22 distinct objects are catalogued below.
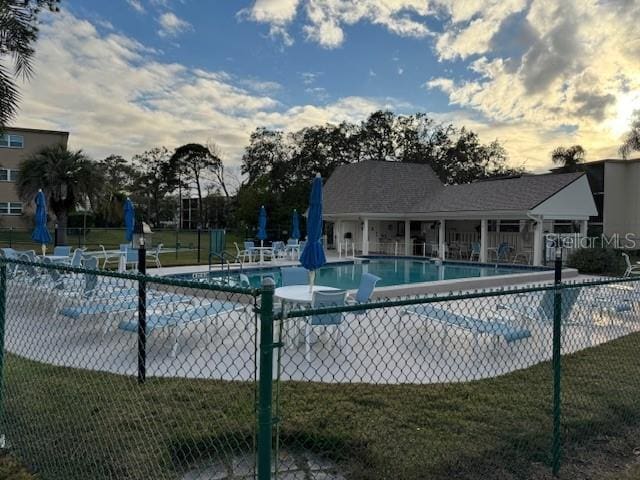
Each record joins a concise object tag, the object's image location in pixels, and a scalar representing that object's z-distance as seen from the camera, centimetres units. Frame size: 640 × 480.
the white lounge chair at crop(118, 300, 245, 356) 635
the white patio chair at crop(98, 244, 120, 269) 1911
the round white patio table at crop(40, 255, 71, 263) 1336
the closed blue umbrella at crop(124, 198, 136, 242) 1660
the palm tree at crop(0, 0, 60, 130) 1207
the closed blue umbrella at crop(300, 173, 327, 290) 901
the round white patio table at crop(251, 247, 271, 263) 2048
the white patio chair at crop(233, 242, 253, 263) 2100
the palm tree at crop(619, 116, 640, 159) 3359
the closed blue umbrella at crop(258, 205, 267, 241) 2285
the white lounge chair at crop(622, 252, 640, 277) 1502
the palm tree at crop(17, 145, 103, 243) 2509
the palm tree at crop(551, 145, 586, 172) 3781
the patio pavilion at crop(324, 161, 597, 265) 2205
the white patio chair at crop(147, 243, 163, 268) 1819
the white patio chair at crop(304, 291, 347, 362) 637
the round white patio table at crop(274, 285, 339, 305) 771
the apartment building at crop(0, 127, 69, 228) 3647
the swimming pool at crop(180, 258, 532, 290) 1616
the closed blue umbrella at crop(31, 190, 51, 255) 1533
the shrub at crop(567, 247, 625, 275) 1848
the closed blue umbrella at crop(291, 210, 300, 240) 2483
